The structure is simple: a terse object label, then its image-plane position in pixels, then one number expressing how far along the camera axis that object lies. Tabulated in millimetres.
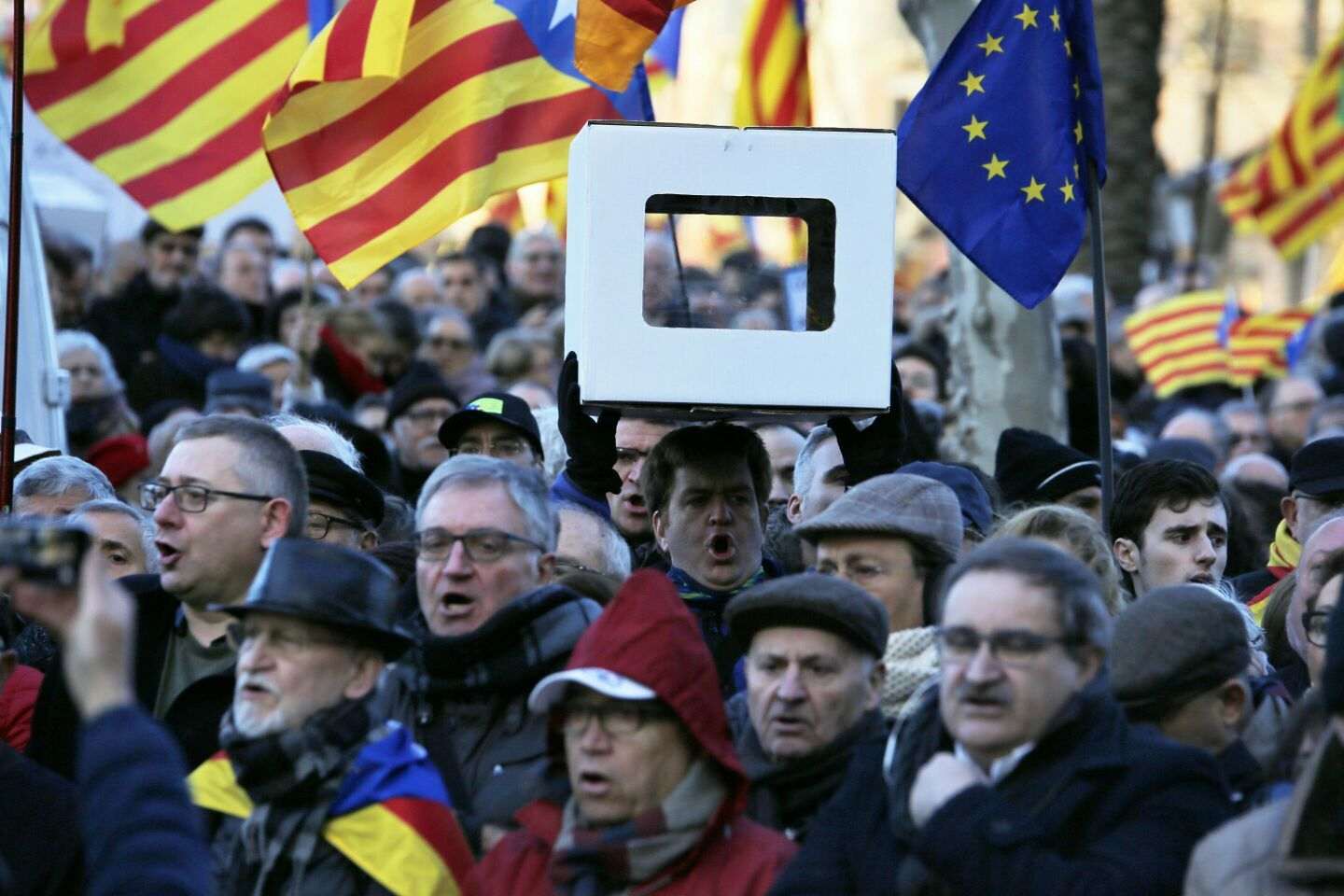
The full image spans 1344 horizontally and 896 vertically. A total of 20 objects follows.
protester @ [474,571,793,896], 11484
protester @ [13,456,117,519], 17219
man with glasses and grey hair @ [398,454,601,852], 13109
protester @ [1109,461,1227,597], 17156
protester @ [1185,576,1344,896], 9812
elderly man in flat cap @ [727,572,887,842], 12289
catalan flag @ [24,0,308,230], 22000
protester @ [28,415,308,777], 14219
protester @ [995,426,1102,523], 19078
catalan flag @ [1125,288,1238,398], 32406
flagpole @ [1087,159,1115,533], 18422
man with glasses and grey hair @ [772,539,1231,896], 10703
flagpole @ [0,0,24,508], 17125
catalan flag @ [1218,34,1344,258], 36531
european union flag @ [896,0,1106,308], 18172
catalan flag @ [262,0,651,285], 19469
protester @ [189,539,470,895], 11820
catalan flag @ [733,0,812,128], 28562
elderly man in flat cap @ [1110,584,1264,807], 12172
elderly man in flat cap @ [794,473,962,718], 13852
